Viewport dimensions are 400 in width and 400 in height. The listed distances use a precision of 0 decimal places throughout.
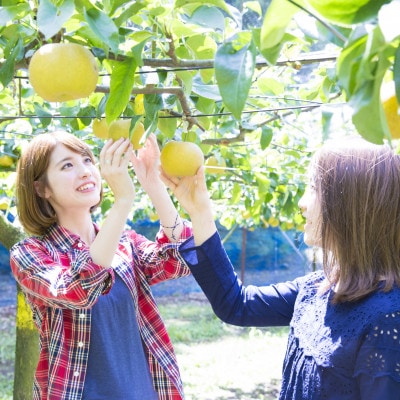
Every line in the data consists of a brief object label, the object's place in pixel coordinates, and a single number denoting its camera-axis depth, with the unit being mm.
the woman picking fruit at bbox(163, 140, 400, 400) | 1026
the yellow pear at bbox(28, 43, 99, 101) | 898
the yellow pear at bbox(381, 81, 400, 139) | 618
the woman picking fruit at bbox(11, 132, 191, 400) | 1446
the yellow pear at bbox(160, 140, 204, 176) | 1169
